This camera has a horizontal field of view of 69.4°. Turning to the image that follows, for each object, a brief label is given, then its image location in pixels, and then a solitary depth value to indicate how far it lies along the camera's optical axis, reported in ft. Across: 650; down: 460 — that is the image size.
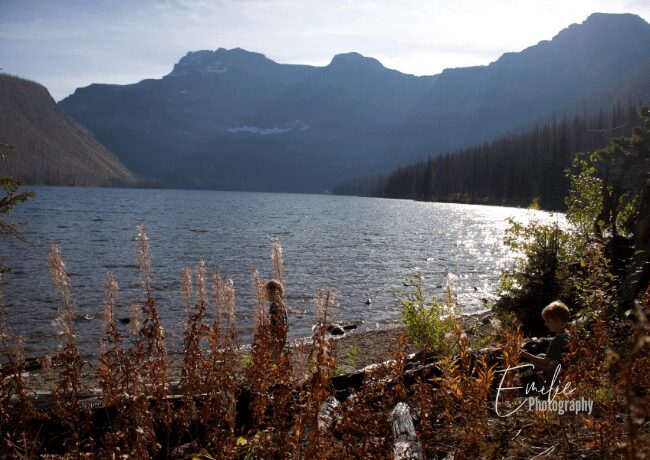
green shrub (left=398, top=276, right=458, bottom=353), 33.58
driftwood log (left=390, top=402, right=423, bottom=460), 14.50
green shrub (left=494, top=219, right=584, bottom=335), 39.88
